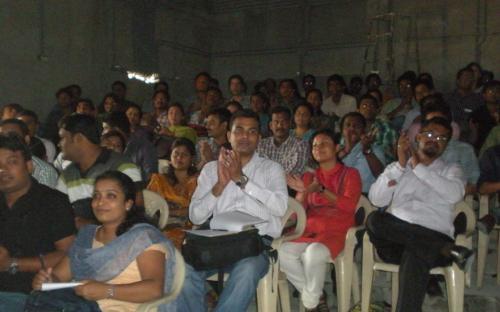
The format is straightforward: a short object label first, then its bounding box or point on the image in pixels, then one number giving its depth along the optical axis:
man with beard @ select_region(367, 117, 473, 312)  3.16
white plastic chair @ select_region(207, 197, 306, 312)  3.24
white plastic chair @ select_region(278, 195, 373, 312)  3.57
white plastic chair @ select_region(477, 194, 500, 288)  4.01
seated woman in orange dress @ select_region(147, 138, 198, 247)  3.96
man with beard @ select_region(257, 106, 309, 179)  4.59
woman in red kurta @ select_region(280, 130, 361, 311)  3.47
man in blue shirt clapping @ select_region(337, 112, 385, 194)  4.39
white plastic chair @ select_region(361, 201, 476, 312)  3.24
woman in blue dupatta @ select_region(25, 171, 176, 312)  2.37
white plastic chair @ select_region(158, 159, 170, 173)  5.03
